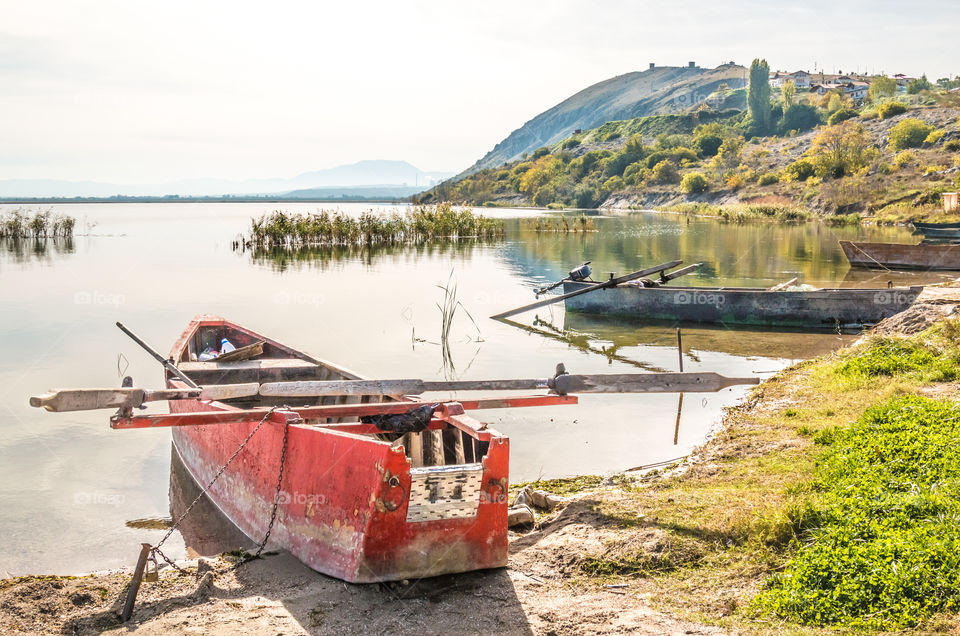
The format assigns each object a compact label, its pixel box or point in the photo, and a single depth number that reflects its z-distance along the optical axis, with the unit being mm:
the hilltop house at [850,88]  162125
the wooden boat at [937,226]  34856
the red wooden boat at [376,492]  5832
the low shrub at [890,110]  100812
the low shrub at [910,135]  83000
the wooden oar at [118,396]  5863
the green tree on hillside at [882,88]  141750
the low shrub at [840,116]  117806
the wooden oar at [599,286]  18344
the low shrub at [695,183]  100062
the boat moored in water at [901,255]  28562
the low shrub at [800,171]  85250
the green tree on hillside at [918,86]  162975
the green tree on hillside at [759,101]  141625
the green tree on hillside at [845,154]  78688
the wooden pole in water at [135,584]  5578
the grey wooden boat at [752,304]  18266
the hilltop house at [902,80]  186150
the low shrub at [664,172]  113938
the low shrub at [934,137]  80688
